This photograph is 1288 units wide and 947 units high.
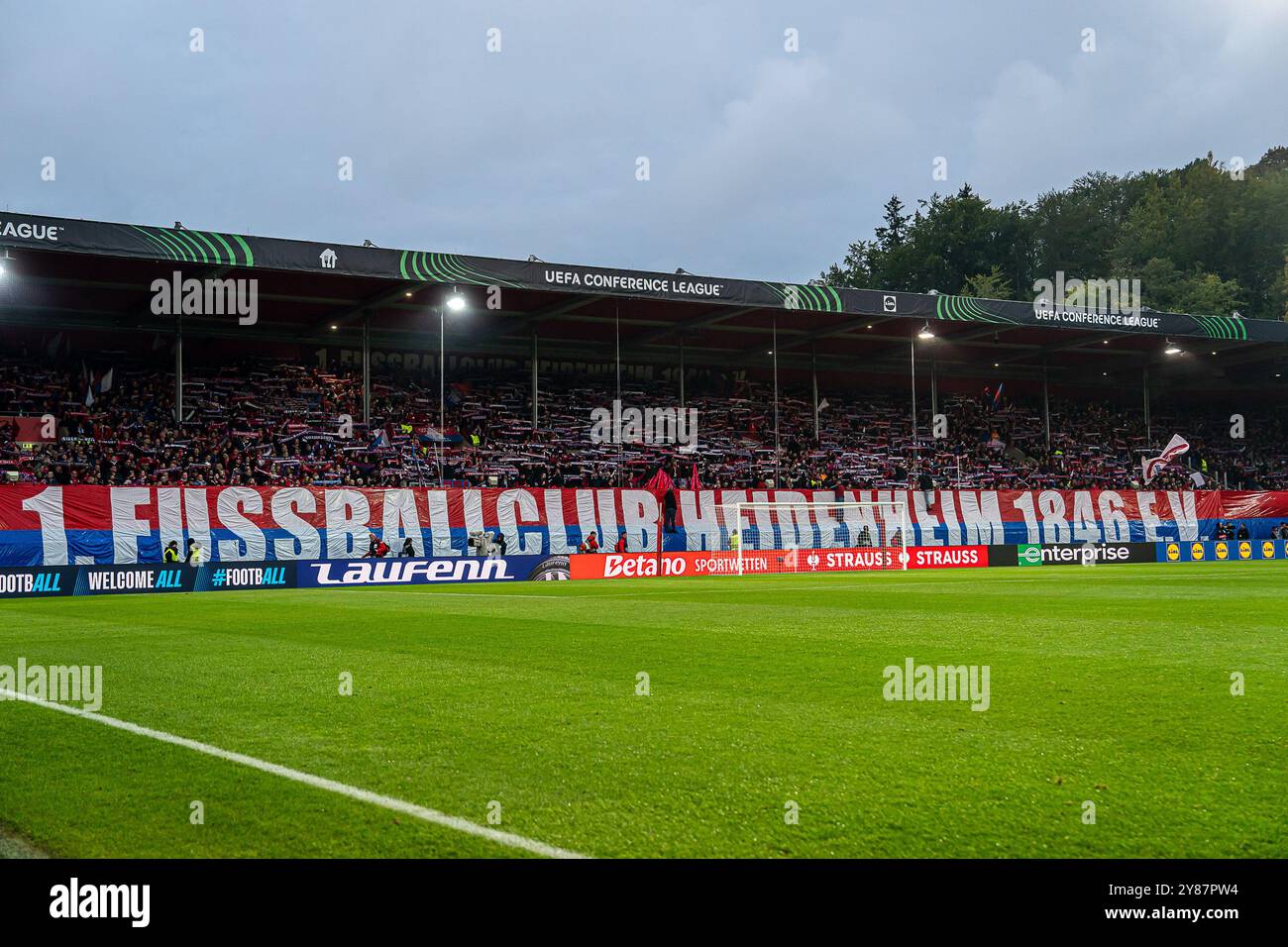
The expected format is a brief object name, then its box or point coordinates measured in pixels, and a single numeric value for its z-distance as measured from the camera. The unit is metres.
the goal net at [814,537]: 37.78
